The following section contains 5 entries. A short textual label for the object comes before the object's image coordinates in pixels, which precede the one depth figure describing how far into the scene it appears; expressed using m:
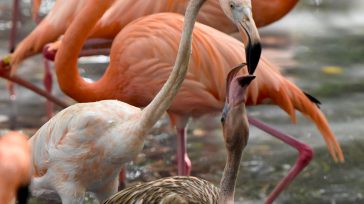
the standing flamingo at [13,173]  5.05
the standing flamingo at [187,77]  10.77
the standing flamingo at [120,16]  11.82
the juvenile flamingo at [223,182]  6.85
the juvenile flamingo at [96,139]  8.49
